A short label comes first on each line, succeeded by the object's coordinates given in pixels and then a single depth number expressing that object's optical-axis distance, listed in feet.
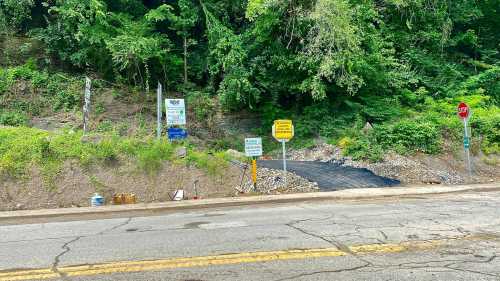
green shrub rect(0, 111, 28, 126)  72.59
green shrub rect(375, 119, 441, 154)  63.26
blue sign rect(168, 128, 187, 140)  53.62
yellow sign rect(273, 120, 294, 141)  52.01
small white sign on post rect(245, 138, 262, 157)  49.85
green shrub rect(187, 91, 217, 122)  81.46
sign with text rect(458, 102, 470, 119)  60.08
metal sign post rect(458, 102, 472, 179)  59.77
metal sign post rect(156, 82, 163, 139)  52.37
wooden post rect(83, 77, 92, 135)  50.78
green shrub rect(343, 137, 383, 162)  60.44
